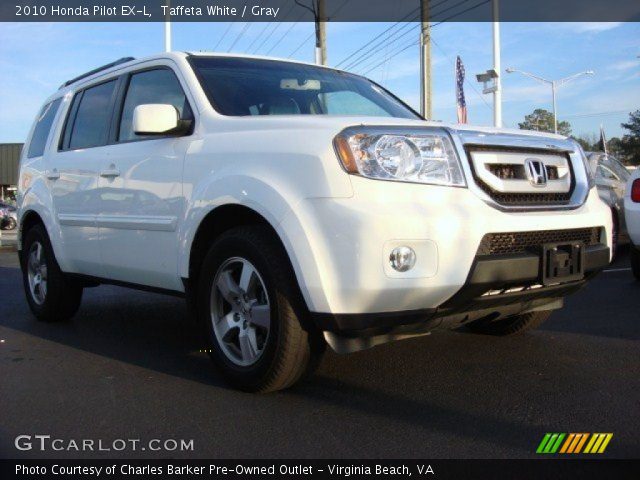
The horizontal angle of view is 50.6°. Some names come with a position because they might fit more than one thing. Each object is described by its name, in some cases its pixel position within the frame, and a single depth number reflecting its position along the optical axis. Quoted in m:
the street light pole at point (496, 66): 16.83
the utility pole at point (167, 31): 19.96
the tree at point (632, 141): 60.89
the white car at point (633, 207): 6.41
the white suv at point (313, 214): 3.05
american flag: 15.61
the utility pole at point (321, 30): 21.95
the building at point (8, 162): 53.56
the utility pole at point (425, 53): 18.23
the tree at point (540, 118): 68.29
